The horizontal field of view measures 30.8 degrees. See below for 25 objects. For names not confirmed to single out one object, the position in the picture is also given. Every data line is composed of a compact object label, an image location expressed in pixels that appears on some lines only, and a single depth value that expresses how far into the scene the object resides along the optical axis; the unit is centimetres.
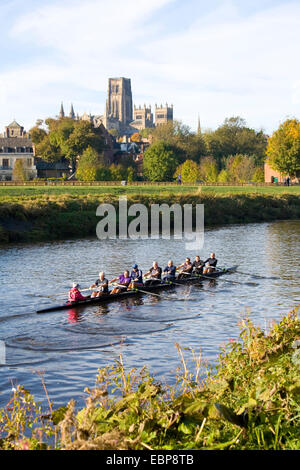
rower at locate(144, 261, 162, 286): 2750
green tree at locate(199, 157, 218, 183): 11669
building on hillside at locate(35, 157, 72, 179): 12131
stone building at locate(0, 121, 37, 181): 12081
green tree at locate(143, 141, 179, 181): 11606
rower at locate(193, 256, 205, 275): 3029
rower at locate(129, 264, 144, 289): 2636
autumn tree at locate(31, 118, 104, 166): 11706
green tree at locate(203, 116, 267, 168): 13450
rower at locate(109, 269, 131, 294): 2531
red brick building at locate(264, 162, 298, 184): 10561
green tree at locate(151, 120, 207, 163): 12850
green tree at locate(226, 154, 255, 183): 11444
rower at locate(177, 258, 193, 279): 2973
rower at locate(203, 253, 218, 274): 3077
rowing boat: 2275
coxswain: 2298
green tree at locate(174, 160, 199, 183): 11144
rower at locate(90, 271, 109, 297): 2428
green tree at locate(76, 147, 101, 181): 10194
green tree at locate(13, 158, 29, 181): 10362
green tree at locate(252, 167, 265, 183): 11081
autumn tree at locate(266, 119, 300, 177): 9425
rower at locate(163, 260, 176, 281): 2876
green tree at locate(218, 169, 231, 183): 11338
